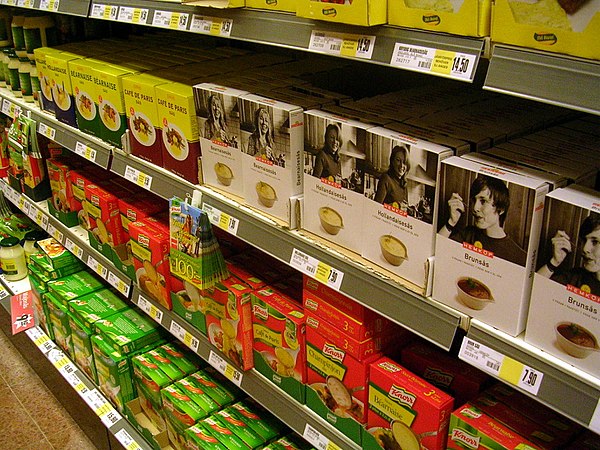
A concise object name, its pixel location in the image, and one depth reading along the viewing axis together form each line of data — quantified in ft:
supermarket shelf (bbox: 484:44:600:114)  2.48
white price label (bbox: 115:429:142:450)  7.06
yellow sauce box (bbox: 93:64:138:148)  6.12
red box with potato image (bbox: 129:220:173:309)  6.22
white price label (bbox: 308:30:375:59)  3.35
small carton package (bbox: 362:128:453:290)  3.44
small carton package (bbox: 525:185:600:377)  2.83
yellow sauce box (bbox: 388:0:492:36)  2.84
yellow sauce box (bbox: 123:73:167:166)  5.69
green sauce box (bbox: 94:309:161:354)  7.28
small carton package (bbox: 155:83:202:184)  5.25
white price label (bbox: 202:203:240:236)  5.01
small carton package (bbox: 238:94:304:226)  4.29
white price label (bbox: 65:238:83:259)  8.18
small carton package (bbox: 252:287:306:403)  4.89
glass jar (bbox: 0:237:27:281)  10.05
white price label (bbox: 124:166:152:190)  5.98
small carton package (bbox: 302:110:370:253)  3.86
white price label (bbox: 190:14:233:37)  4.32
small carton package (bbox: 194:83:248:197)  4.78
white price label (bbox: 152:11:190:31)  4.72
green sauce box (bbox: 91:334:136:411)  7.17
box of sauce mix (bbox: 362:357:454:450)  3.90
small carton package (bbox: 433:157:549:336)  3.02
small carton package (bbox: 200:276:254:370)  5.28
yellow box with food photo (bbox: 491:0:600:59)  2.50
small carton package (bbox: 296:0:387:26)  3.21
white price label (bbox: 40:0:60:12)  6.60
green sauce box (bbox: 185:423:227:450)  5.79
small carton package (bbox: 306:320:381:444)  4.40
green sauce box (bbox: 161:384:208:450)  6.18
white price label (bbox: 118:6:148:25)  5.14
